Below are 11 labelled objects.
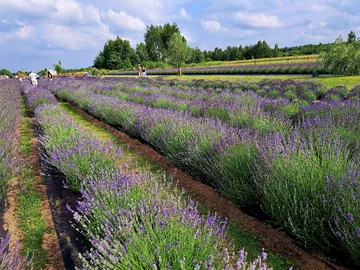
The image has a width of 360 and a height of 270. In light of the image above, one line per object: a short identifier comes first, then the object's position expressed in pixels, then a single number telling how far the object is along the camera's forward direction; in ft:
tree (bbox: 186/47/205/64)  235.40
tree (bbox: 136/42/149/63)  260.54
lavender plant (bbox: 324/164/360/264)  7.02
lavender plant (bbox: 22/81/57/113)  35.06
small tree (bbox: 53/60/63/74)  202.28
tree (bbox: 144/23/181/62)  248.93
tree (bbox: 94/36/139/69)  243.19
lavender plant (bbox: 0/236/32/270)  6.00
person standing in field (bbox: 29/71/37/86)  68.55
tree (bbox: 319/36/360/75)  59.43
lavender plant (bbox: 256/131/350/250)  8.29
